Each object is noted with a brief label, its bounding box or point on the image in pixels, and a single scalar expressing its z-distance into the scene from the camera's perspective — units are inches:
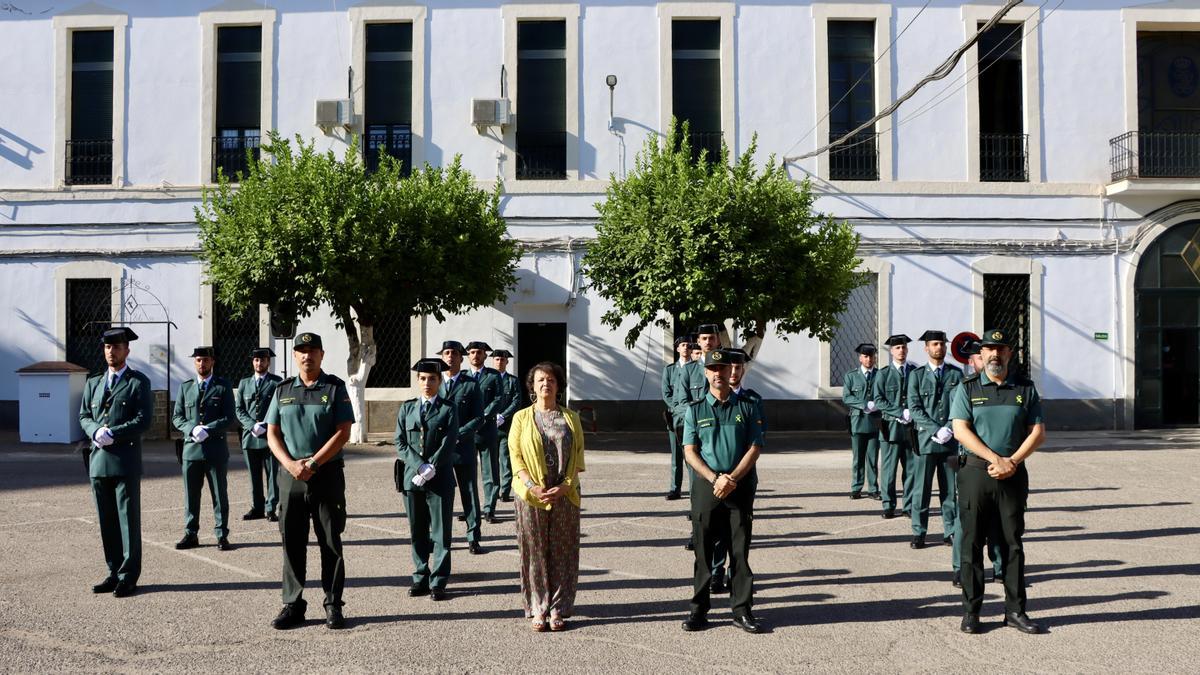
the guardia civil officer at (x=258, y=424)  416.8
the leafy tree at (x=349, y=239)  660.7
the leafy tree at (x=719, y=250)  673.6
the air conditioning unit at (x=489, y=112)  833.5
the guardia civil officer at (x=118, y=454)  294.2
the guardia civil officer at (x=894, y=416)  408.2
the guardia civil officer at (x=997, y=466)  254.2
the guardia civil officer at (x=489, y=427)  432.8
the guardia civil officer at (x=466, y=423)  349.7
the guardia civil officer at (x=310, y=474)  258.2
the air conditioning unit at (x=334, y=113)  839.1
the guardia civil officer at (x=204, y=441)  367.2
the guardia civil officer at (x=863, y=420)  466.3
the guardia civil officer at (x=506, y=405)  461.4
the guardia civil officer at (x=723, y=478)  255.6
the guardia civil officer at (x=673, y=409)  464.8
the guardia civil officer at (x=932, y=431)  353.4
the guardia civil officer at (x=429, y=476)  291.9
